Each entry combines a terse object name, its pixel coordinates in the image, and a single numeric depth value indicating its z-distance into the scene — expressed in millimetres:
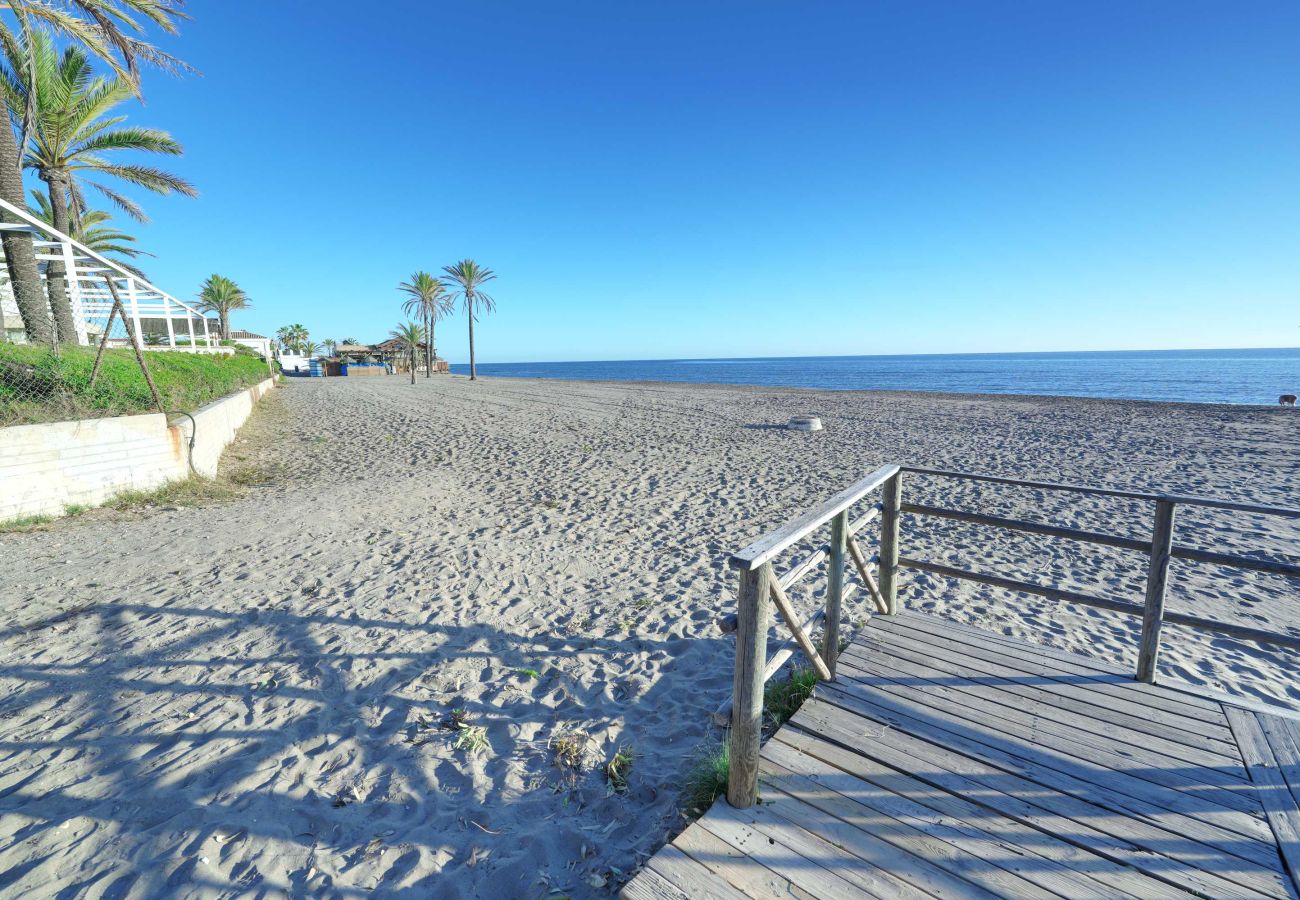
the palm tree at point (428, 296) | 43812
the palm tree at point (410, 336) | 46812
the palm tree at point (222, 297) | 38750
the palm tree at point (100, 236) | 18859
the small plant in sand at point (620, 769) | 2795
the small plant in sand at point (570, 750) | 2964
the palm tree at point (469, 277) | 40031
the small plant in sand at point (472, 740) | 3094
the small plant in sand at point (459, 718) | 3293
